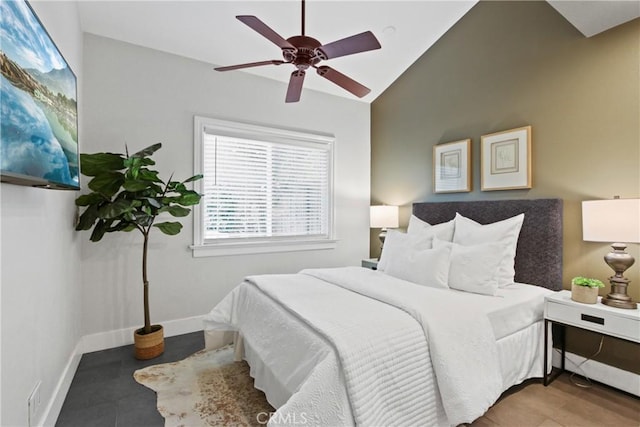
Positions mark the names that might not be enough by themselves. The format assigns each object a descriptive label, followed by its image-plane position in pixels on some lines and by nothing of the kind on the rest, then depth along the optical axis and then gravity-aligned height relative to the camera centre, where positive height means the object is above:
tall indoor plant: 2.45 +0.13
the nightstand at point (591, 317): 1.93 -0.69
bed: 1.38 -0.68
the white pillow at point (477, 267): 2.38 -0.42
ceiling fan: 1.87 +1.05
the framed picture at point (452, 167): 3.35 +0.53
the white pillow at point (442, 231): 3.00 -0.17
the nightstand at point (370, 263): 4.04 -0.66
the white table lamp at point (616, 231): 1.98 -0.11
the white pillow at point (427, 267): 2.50 -0.45
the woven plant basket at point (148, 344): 2.68 -1.14
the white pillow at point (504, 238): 2.59 -0.20
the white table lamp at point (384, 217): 4.08 -0.04
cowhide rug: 1.92 -1.26
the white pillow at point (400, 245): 2.85 -0.29
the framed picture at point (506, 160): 2.87 +0.53
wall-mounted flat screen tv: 1.10 +0.46
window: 3.45 +0.31
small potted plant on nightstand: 2.14 -0.53
